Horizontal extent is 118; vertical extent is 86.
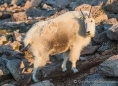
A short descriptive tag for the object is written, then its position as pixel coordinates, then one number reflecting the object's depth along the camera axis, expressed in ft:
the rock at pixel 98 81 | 28.22
